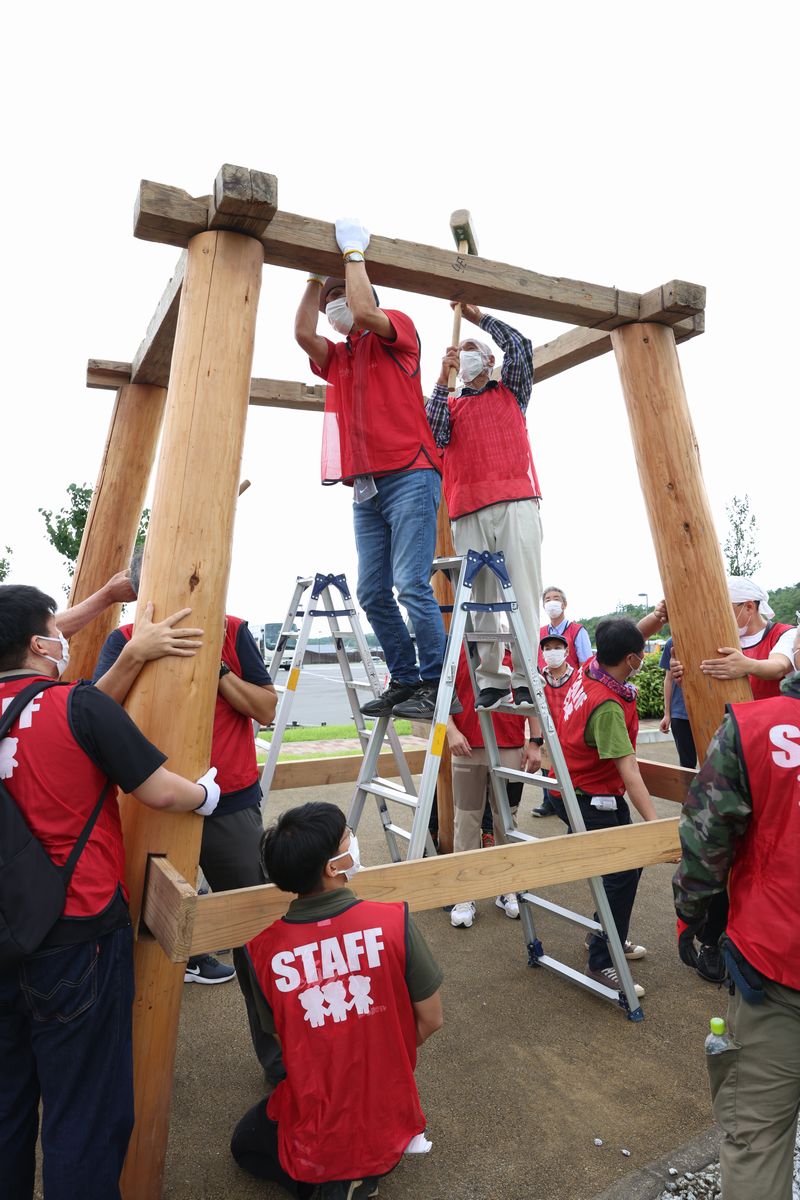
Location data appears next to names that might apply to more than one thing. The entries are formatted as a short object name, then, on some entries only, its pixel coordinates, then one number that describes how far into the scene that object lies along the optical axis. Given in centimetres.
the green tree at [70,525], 1519
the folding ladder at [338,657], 398
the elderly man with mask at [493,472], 368
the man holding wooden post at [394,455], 324
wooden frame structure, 221
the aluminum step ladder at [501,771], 288
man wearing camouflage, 179
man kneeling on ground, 191
